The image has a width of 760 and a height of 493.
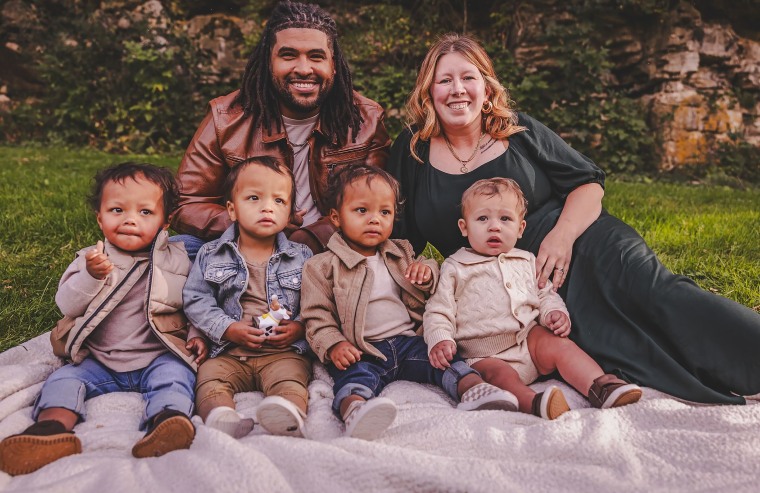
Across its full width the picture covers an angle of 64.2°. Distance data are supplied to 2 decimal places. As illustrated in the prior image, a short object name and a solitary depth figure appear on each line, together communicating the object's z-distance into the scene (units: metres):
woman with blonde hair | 2.37
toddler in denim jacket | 2.46
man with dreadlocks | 3.19
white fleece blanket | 1.69
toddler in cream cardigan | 2.45
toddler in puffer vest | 2.34
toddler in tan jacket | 2.48
